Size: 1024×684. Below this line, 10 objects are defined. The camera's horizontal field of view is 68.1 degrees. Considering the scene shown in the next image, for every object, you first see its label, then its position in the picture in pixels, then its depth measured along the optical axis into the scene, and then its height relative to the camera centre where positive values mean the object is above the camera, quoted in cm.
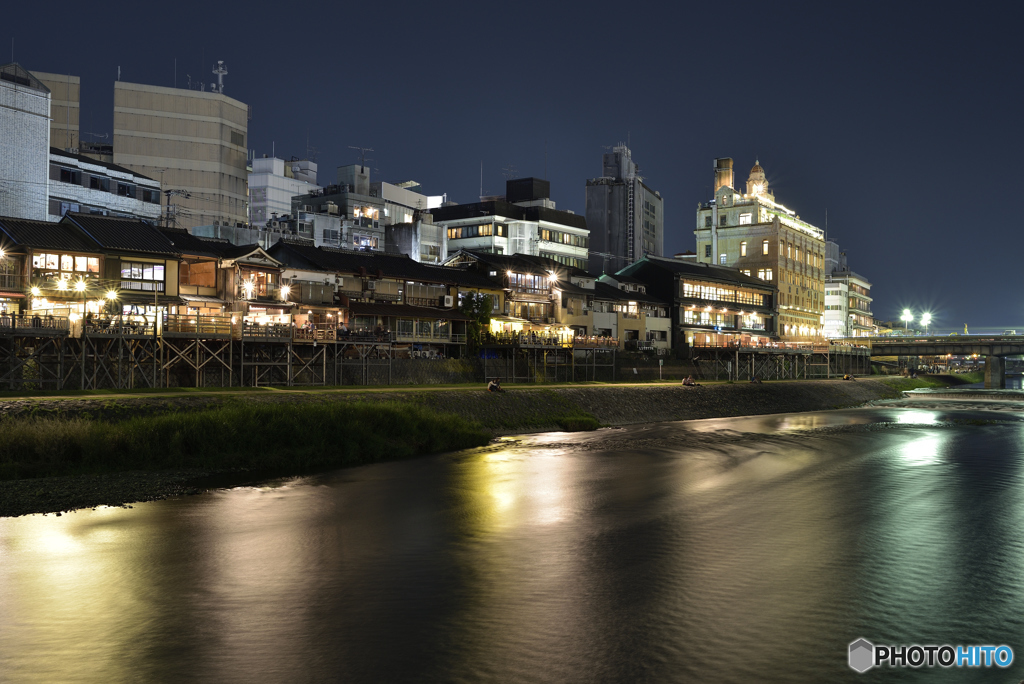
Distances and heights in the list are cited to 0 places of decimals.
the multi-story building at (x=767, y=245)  12006 +1801
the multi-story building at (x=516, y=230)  9725 +1600
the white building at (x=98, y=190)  6856 +1490
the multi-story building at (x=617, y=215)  12662 +2352
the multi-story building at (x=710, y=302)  9300 +694
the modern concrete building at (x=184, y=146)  8912 +2396
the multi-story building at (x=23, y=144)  6022 +1618
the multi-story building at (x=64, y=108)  8694 +2753
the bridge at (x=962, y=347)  10244 +147
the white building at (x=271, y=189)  11262 +2420
